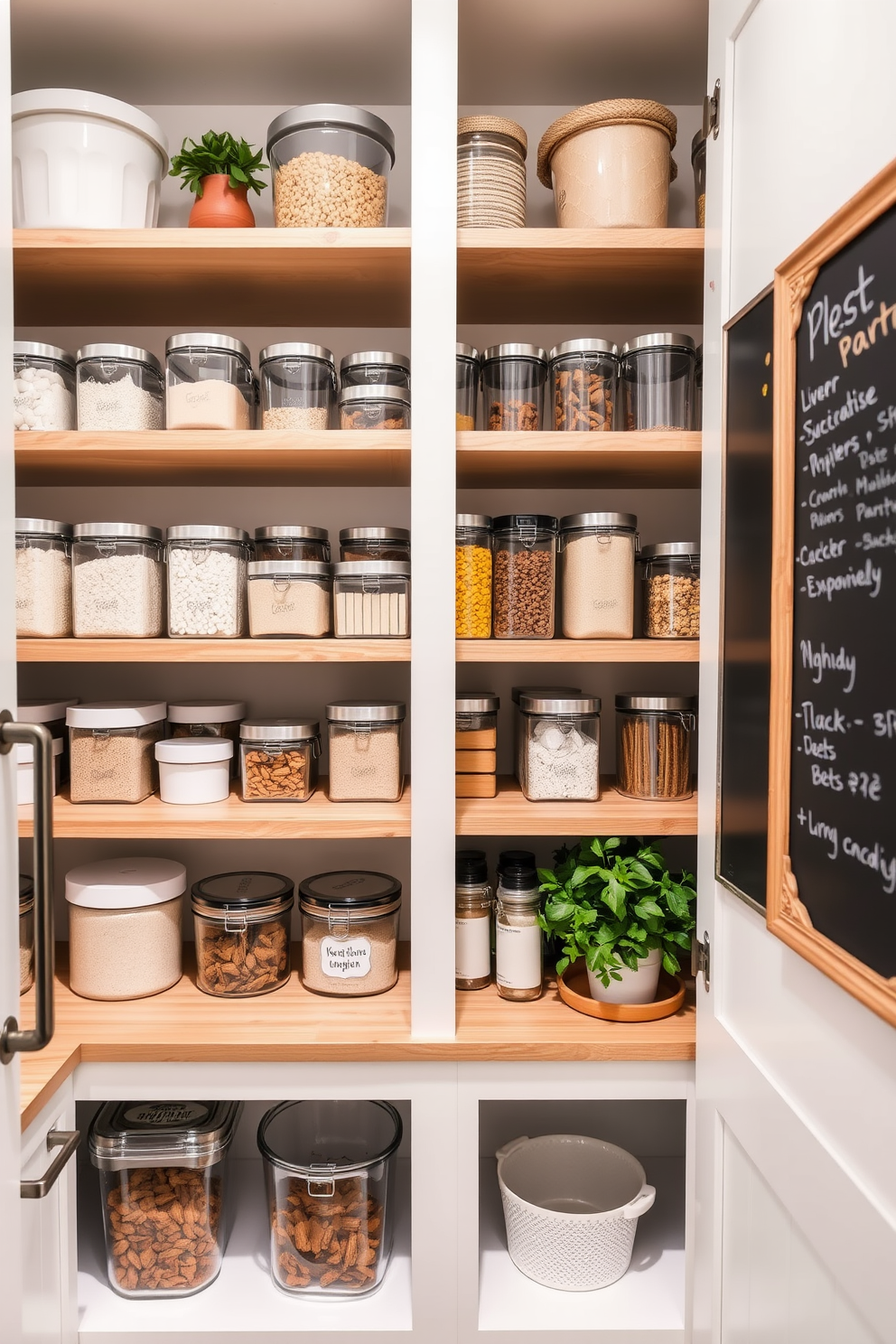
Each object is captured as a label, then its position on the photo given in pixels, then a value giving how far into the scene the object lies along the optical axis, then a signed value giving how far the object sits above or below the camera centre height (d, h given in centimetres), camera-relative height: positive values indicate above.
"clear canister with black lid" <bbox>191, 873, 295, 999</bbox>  152 -54
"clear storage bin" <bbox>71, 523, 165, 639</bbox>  145 +11
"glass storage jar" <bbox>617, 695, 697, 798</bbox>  150 -17
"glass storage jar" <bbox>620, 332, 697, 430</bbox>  145 +48
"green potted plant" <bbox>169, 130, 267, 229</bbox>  146 +85
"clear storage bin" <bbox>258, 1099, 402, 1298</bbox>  144 -101
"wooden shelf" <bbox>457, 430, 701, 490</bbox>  139 +35
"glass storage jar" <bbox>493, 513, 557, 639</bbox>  147 +13
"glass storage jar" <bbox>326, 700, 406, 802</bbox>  151 -20
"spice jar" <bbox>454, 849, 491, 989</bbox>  151 -50
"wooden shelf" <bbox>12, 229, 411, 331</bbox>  138 +69
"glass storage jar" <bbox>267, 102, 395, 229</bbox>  140 +83
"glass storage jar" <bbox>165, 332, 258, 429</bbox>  142 +48
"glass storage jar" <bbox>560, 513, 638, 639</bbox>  144 +13
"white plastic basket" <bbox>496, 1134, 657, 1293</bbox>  143 -104
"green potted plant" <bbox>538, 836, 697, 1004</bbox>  141 -46
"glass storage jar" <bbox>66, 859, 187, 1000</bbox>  148 -52
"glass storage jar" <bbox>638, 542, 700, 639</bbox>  146 +11
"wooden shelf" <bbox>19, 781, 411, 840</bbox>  143 -30
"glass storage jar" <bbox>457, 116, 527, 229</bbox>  141 +83
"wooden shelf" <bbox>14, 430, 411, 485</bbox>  140 +35
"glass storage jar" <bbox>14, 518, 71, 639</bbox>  143 +13
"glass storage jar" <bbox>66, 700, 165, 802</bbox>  148 -18
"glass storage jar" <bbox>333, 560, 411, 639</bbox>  148 +8
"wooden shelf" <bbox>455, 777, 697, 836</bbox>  143 -29
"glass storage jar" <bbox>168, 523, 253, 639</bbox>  147 +12
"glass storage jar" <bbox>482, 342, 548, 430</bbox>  148 +48
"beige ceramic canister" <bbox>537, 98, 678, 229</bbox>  138 +84
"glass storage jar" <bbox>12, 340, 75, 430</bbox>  143 +46
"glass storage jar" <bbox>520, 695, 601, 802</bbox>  150 -19
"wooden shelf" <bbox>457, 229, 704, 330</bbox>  137 +69
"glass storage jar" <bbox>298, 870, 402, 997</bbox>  151 -53
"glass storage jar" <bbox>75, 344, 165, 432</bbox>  144 +46
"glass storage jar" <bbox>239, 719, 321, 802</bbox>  153 -21
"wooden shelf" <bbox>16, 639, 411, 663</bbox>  143 +0
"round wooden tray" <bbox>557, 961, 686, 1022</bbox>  144 -63
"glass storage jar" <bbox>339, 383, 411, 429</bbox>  146 +44
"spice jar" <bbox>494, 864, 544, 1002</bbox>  148 -52
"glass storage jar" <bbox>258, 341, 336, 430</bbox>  146 +48
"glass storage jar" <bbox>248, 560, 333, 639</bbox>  147 +9
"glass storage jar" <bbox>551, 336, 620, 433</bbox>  145 +48
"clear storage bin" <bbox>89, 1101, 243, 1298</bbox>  144 -98
